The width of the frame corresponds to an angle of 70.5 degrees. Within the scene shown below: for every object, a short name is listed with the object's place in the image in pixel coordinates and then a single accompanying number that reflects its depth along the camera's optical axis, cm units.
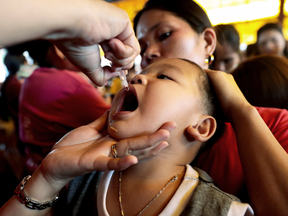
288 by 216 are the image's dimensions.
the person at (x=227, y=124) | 22
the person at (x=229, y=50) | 84
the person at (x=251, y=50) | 114
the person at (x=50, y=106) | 48
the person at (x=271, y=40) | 105
